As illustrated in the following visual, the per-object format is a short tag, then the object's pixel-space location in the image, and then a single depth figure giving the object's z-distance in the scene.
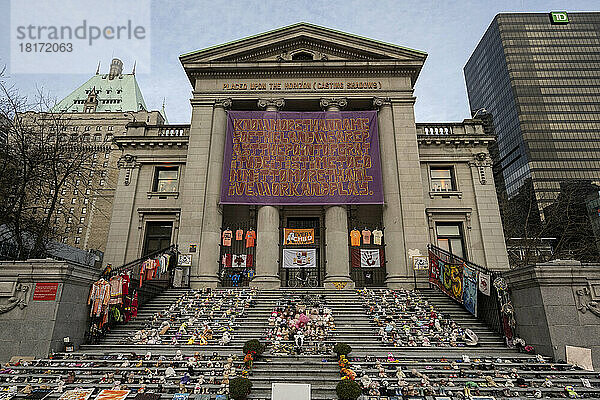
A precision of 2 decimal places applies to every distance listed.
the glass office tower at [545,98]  94.94
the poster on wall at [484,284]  15.42
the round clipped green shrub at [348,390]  8.80
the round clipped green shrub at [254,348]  11.79
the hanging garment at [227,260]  24.81
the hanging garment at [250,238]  23.87
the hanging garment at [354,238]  24.67
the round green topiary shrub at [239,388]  9.01
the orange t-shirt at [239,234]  23.90
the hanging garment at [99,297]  14.76
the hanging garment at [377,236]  24.59
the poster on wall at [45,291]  13.41
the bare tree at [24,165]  19.36
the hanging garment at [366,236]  24.77
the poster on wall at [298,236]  24.27
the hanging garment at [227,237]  24.36
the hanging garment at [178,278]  22.02
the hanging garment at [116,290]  15.63
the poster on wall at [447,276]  17.98
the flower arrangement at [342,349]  11.88
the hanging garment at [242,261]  24.64
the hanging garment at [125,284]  16.60
